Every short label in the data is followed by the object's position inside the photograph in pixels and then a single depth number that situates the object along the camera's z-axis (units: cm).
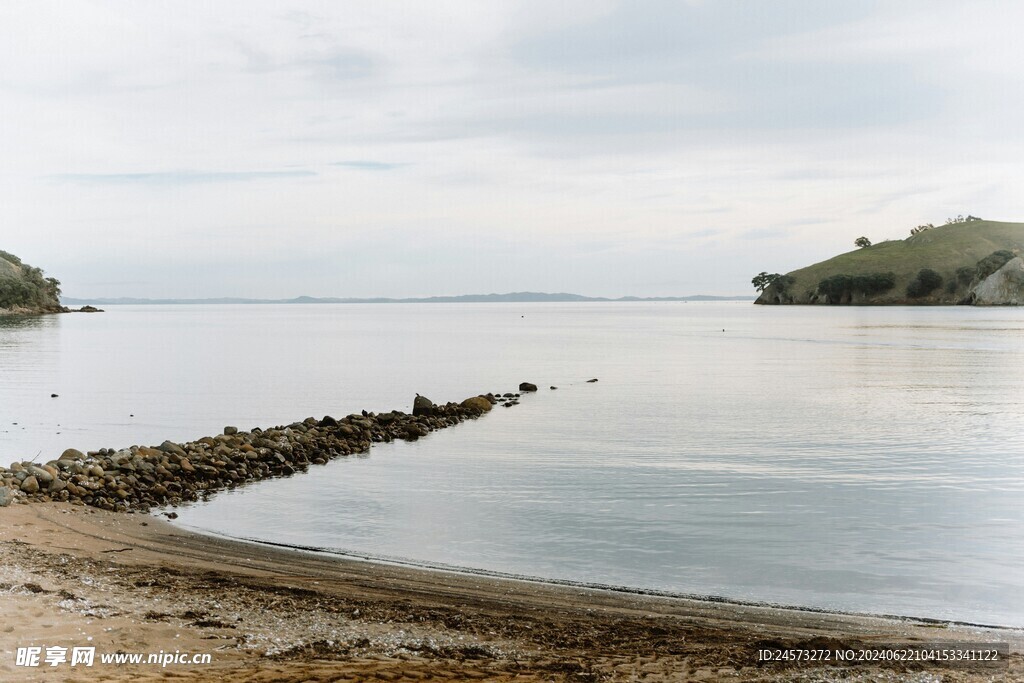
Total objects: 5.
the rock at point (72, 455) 2073
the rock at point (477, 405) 3531
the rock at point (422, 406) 3338
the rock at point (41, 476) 1747
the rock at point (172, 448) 2191
